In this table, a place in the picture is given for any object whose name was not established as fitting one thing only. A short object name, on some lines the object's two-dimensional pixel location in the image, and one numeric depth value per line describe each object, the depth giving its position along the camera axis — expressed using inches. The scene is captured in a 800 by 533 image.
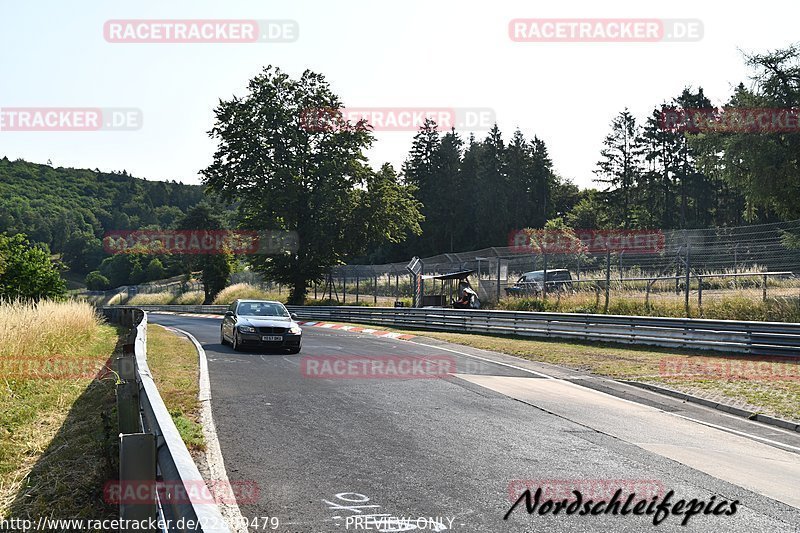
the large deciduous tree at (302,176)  1782.7
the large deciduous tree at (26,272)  1015.0
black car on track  679.1
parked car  1115.9
